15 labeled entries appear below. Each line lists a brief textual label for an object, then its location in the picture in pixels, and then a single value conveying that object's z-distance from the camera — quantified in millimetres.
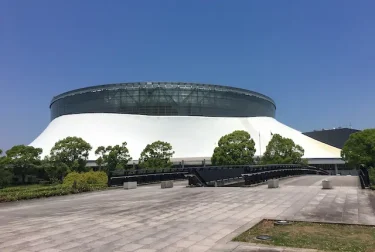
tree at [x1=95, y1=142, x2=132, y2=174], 45281
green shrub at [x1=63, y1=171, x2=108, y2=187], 25309
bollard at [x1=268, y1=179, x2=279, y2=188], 18469
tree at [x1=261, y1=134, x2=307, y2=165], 48188
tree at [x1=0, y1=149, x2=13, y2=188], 37719
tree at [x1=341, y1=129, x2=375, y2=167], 52562
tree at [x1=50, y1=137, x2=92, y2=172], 44562
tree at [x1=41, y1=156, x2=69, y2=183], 43750
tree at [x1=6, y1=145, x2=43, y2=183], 44853
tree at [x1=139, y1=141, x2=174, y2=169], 44288
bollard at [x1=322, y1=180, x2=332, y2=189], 17488
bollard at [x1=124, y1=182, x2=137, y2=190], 20641
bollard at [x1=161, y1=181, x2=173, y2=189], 20188
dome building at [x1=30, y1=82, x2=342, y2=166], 60312
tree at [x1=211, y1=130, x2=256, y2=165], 44500
